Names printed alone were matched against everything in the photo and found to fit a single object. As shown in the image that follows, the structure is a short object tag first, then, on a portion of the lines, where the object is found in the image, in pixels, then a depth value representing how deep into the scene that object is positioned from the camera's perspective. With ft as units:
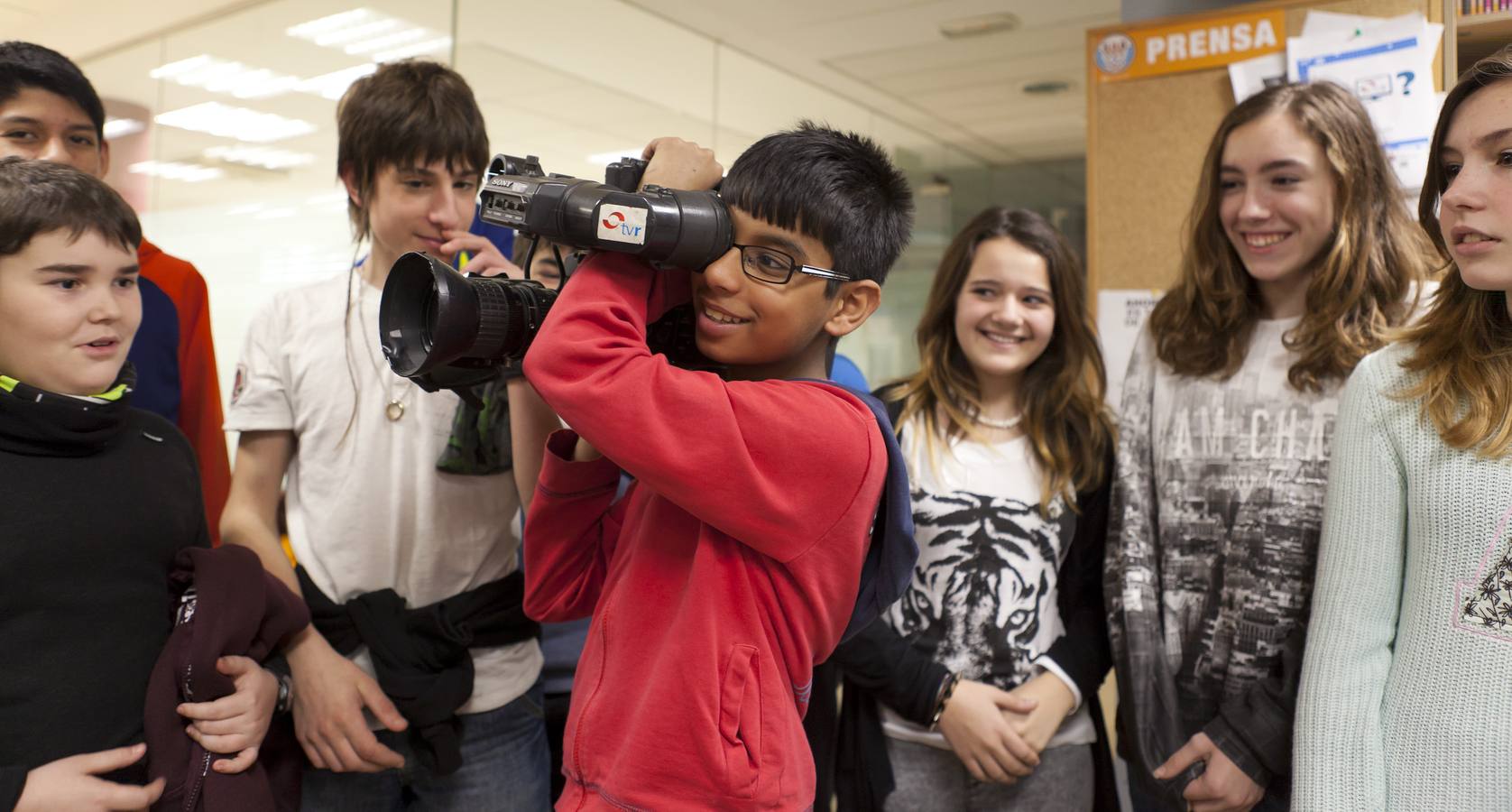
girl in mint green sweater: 3.58
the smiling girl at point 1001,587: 5.00
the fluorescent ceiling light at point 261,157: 12.35
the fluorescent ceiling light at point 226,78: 12.41
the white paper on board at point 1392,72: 6.40
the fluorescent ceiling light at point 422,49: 11.90
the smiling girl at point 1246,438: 4.60
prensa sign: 6.89
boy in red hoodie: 3.11
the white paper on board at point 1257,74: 6.86
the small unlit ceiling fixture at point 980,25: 13.85
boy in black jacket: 3.43
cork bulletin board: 7.10
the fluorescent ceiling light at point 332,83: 12.16
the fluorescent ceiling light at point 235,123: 12.37
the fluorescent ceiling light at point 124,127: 13.00
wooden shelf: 6.38
